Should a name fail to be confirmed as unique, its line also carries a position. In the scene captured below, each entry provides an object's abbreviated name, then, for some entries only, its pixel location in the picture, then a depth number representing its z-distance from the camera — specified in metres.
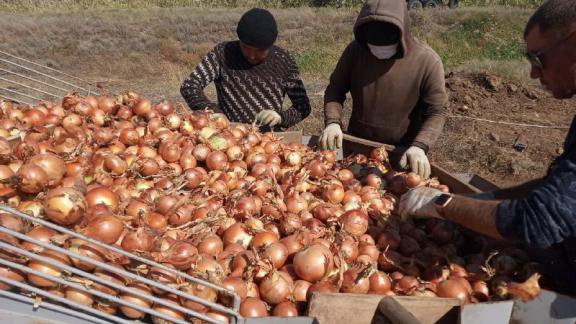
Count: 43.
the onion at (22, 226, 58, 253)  1.49
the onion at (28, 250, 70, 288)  1.37
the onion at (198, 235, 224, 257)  1.93
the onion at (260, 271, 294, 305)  1.77
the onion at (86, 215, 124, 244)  1.65
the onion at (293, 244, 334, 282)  1.85
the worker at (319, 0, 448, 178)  3.25
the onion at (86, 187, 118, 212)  1.94
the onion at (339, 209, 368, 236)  2.22
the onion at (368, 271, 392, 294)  1.89
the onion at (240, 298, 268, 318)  1.65
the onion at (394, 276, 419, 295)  1.87
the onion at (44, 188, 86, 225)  1.63
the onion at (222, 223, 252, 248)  2.08
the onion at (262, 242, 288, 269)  1.92
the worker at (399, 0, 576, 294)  1.53
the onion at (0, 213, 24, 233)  1.53
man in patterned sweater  3.97
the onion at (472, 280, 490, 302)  1.90
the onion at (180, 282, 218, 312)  1.49
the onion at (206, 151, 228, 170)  2.69
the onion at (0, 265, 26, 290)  1.39
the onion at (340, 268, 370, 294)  1.83
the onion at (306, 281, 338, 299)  1.81
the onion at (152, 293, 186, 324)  1.44
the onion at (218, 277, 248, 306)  1.62
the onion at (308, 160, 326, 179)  2.81
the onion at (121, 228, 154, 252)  1.70
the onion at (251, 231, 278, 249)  2.03
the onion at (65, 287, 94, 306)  1.40
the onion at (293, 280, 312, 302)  1.82
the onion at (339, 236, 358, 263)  2.03
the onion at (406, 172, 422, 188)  2.80
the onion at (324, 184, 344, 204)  2.55
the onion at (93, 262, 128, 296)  1.43
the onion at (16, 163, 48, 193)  1.79
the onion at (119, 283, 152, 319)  1.44
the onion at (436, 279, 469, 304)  1.84
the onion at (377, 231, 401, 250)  2.19
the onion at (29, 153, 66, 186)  1.88
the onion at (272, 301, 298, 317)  1.71
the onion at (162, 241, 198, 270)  1.64
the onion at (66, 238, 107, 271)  1.45
